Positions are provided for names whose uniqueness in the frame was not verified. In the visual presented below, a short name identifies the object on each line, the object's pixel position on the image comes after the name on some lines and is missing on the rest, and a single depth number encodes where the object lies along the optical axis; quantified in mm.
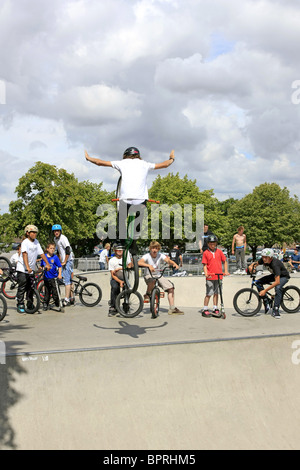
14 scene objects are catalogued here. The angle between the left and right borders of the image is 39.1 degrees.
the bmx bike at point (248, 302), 9922
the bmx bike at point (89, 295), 11419
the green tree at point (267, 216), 55219
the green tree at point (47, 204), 38375
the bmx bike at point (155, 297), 8992
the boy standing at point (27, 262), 9336
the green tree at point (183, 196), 49656
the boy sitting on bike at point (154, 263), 9226
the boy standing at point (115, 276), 9633
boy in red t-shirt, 9453
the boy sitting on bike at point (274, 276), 9734
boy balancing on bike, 5945
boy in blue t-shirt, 10195
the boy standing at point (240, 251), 16266
